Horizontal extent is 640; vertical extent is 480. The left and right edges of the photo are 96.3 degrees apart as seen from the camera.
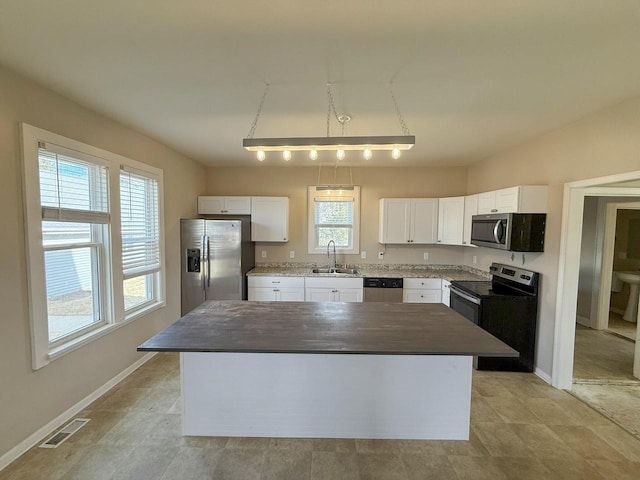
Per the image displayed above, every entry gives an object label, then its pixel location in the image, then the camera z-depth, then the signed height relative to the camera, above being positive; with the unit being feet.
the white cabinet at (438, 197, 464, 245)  13.42 +0.43
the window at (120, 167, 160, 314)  9.71 -0.46
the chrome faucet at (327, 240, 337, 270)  15.65 -1.29
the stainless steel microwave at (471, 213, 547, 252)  9.71 -0.06
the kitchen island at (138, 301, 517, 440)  6.81 -3.95
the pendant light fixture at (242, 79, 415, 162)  6.17 +1.84
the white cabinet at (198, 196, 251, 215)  14.73 +1.06
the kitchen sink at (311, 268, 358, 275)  15.08 -2.28
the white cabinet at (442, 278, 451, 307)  12.74 -2.82
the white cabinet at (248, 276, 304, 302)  13.71 -2.94
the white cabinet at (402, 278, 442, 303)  13.55 -2.86
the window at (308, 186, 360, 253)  15.47 +0.24
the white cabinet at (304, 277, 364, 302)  13.61 -2.94
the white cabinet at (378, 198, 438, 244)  14.61 +0.44
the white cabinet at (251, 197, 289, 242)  14.80 +0.40
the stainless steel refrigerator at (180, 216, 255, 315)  12.92 -1.61
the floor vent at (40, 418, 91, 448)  6.65 -5.10
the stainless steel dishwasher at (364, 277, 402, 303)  13.53 -2.88
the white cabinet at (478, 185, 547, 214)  9.68 +1.06
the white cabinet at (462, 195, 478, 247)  12.50 +0.71
